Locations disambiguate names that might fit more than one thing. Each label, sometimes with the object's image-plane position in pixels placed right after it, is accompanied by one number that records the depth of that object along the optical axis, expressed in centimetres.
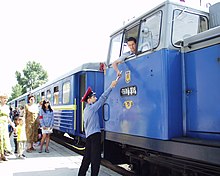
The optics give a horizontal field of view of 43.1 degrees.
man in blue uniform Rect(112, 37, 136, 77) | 482
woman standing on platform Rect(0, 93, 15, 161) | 696
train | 343
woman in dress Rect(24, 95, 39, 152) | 899
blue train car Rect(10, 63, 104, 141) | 908
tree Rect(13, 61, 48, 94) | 6047
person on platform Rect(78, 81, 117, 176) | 480
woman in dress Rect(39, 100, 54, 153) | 871
